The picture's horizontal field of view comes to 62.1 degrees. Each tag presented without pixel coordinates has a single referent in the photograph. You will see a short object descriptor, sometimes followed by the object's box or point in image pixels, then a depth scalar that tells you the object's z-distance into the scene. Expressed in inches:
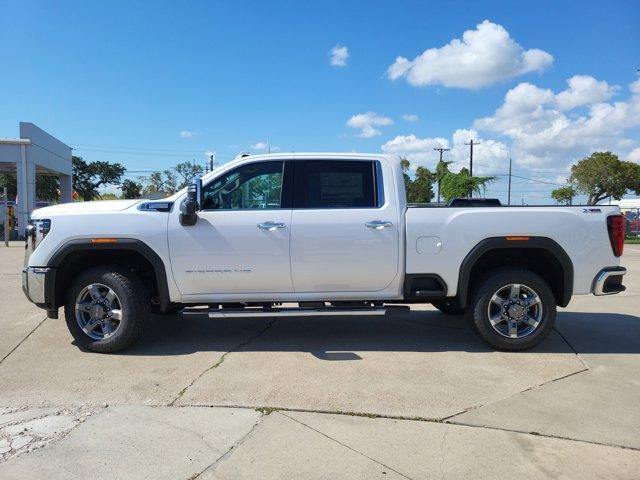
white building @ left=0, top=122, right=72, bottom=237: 971.3
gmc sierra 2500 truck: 206.4
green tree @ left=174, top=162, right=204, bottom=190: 2471.7
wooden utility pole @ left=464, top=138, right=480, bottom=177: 2197.5
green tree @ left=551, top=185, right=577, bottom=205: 2408.0
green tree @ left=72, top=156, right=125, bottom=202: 2561.5
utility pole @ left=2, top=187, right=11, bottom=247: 827.8
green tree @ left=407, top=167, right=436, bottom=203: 2598.4
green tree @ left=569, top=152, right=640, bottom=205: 2026.3
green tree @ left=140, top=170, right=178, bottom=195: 2549.2
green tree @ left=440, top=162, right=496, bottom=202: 1807.3
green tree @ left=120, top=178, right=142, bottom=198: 2728.8
